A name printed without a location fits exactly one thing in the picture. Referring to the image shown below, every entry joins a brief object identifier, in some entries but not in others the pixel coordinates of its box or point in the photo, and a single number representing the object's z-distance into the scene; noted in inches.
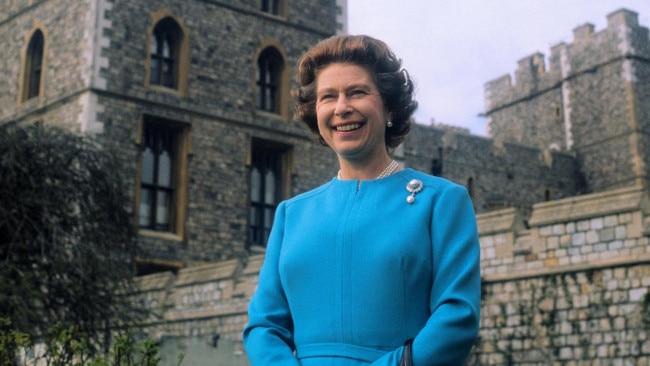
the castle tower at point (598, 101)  1206.3
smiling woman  99.9
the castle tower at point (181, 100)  688.4
